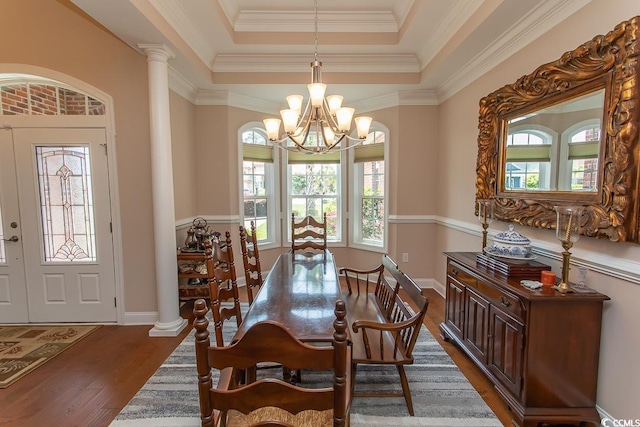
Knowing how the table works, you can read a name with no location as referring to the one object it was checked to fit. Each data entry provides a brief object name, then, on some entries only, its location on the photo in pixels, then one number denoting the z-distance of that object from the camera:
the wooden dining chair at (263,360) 0.96
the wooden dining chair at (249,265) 2.43
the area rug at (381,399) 1.90
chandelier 2.29
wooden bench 1.79
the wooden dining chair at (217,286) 1.73
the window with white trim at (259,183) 4.53
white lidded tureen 2.12
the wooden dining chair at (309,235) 3.58
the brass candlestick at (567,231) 1.76
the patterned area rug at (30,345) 2.44
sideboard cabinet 1.75
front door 3.04
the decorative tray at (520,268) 2.03
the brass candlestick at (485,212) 2.71
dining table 1.61
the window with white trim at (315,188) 4.94
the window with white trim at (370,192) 4.56
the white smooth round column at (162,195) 2.86
